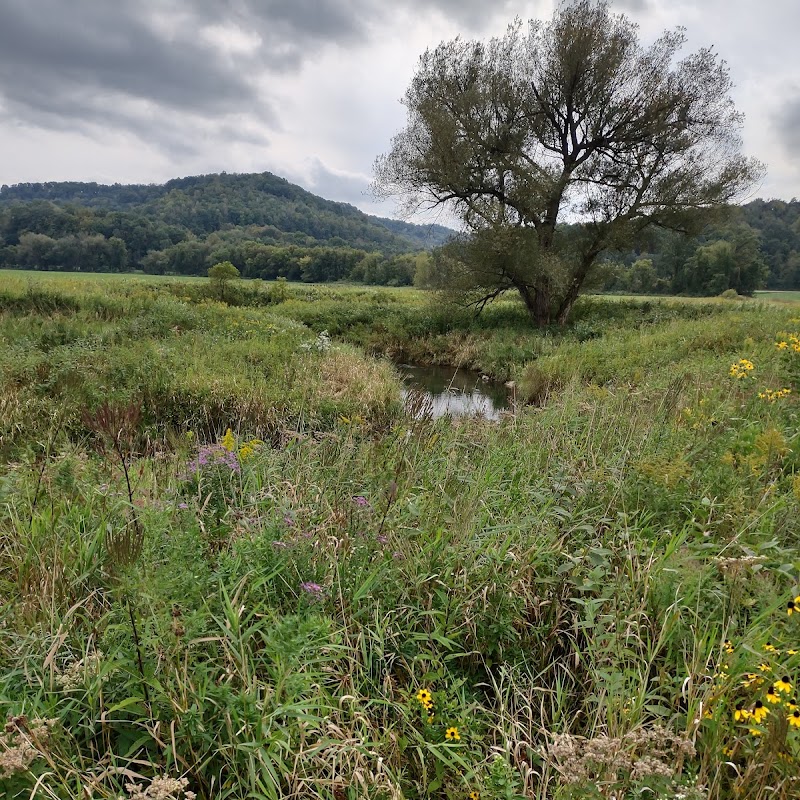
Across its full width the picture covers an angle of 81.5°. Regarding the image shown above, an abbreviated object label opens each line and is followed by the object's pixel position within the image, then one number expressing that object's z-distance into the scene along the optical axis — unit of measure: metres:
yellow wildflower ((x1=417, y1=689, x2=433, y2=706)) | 1.76
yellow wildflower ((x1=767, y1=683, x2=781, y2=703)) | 1.37
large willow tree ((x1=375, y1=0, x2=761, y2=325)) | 14.83
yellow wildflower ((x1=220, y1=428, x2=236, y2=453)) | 2.92
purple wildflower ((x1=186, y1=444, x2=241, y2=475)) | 2.84
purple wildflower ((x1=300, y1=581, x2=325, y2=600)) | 1.99
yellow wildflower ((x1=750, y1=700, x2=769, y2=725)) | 1.37
